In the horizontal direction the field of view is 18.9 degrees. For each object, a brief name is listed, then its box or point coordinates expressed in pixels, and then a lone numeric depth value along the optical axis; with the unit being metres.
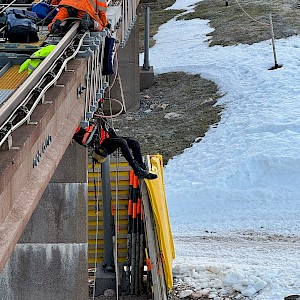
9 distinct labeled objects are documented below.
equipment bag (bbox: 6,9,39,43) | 12.04
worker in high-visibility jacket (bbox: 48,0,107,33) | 12.06
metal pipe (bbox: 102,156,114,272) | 15.61
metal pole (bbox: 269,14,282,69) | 31.10
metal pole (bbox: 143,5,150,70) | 33.19
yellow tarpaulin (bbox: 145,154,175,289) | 14.40
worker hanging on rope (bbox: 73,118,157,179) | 12.68
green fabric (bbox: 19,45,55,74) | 10.54
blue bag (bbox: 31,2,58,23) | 13.77
